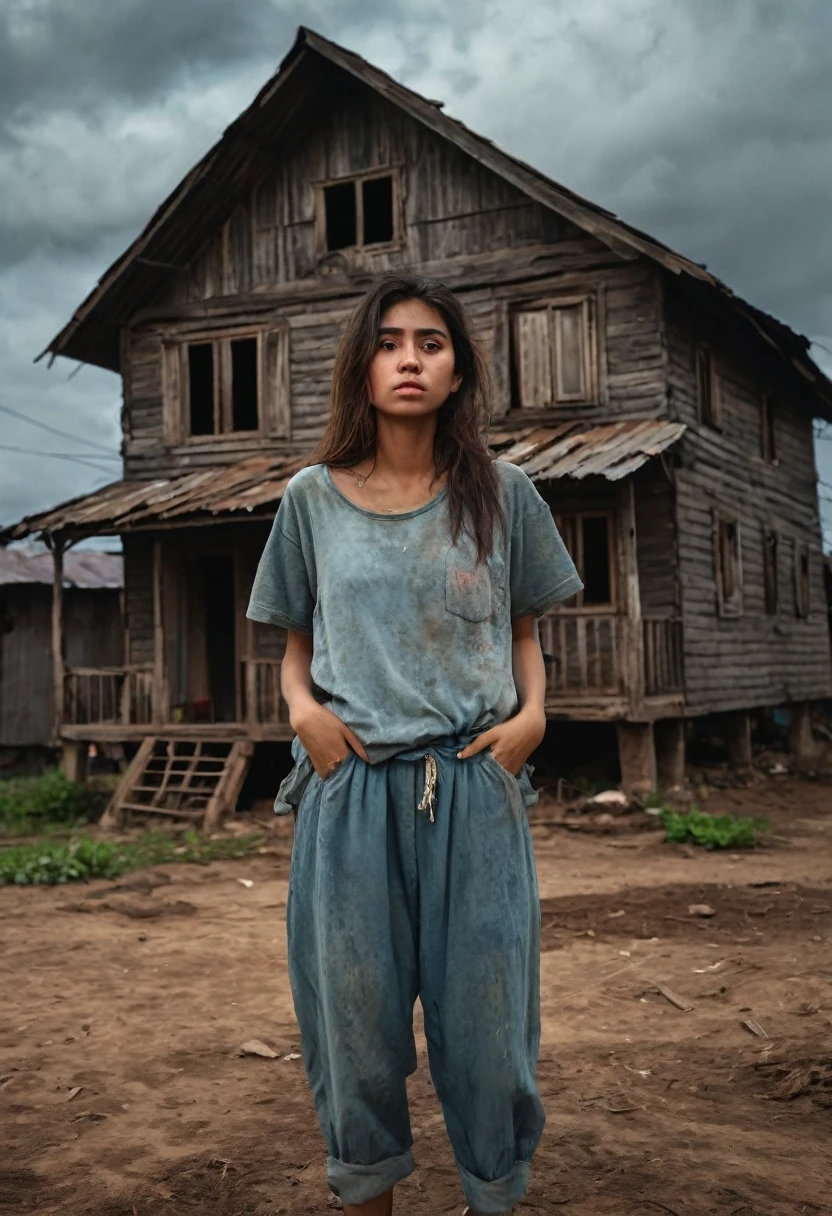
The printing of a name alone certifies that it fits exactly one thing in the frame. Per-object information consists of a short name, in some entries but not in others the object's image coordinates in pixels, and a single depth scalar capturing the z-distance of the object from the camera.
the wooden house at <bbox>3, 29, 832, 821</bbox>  12.62
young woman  2.20
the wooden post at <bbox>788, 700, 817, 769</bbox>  17.53
